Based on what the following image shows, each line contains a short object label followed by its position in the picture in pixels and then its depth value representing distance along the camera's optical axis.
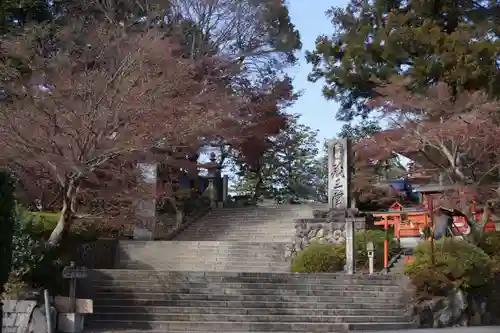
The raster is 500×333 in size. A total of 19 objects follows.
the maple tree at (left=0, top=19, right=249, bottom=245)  13.21
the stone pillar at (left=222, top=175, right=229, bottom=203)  31.12
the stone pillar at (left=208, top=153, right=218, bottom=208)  28.56
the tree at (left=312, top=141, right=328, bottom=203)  37.71
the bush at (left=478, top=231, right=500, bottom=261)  17.72
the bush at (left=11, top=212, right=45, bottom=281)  12.32
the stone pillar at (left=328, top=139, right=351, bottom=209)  21.77
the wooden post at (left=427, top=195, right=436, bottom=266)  15.18
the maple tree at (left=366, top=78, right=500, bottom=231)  20.36
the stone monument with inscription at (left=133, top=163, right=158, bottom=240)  17.78
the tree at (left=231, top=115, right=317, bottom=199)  33.69
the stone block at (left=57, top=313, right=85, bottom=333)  11.74
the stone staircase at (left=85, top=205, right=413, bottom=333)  12.91
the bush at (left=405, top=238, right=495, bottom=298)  14.84
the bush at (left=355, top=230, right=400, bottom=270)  18.94
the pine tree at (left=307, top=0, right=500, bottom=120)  24.11
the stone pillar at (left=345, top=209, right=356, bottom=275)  17.69
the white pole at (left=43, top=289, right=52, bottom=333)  11.17
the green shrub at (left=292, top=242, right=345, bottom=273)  18.55
